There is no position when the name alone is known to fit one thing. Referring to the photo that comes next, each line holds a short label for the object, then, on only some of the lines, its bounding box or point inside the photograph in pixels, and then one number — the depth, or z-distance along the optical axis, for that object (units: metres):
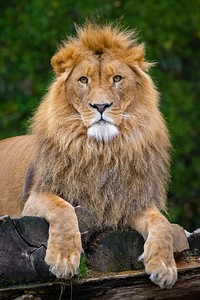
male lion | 13.45
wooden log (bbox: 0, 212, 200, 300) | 12.30
